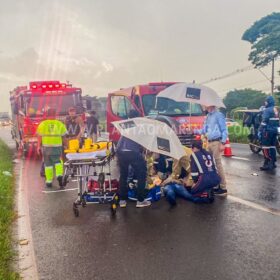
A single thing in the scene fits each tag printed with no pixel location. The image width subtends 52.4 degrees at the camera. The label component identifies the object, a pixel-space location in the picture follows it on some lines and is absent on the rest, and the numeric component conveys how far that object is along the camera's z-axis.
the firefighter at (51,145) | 6.97
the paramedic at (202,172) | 5.20
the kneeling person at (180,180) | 5.40
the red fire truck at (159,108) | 8.47
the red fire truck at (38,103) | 11.40
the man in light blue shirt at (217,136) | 5.71
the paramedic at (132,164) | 5.02
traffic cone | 10.24
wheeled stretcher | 4.78
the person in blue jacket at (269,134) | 7.81
